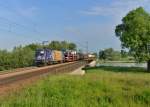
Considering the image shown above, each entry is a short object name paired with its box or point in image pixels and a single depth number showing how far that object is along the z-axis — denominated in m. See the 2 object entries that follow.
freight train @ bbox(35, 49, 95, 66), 34.62
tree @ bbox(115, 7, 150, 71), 33.53
